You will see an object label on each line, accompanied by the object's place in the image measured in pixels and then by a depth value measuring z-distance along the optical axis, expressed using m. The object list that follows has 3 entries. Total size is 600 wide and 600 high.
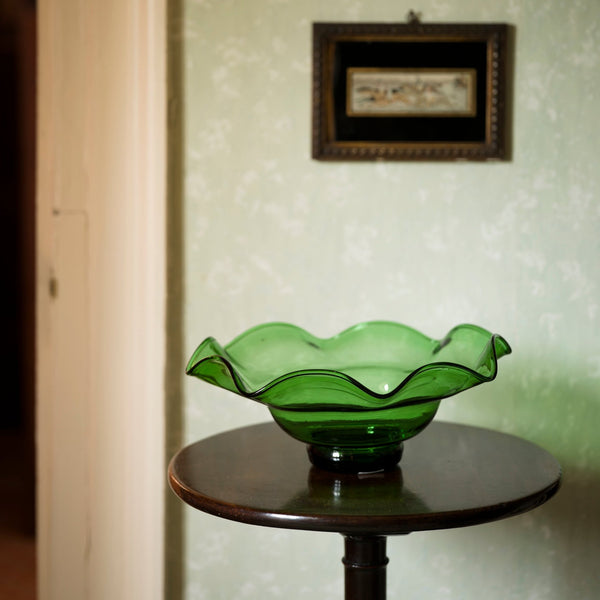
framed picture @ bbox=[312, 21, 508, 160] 1.71
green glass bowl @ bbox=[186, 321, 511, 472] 1.15
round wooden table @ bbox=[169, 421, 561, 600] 1.04
